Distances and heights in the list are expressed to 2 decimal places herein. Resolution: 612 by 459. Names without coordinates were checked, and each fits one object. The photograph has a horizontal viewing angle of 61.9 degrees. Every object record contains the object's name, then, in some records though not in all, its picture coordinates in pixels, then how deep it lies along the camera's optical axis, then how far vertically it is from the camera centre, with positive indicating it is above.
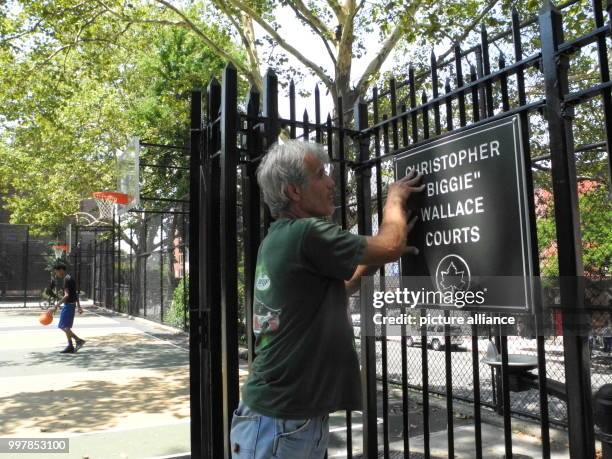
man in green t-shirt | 1.96 -0.21
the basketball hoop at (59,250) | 31.68 +1.46
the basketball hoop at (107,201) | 19.92 +3.10
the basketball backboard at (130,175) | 14.73 +3.19
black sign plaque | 2.09 +0.19
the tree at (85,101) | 11.66 +5.72
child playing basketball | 11.15 -0.85
